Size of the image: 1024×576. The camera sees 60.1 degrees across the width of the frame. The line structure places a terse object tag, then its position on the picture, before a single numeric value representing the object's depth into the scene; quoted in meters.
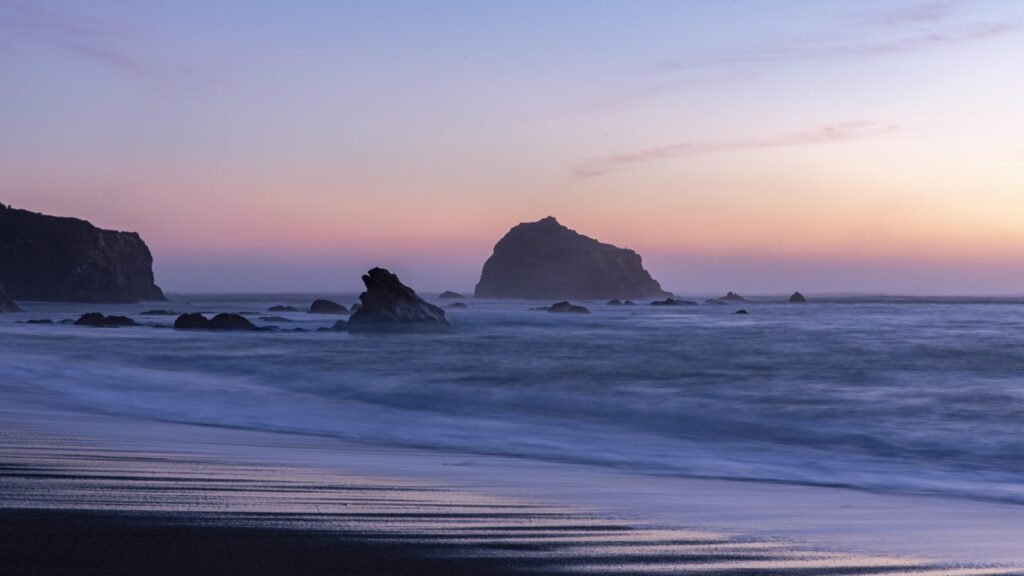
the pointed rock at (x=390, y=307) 45.75
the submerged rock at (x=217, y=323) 43.50
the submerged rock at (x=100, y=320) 46.07
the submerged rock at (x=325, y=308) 78.00
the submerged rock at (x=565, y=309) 88.91
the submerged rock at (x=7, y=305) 65.47
